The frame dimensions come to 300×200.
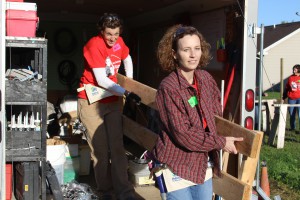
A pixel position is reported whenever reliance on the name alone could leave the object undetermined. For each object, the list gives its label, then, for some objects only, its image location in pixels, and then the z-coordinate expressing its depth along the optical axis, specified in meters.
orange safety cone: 5.30
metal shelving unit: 3.84
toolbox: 3.82
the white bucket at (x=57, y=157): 5.26
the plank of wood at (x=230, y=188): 3.07
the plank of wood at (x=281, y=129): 9.36
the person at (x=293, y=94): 12.16
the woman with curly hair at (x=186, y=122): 2.79
